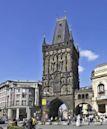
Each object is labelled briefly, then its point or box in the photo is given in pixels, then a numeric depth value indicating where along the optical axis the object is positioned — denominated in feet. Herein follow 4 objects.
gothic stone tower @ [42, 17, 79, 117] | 124.68
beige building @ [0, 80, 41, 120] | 150.12
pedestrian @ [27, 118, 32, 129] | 39.09
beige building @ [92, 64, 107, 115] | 103.57
